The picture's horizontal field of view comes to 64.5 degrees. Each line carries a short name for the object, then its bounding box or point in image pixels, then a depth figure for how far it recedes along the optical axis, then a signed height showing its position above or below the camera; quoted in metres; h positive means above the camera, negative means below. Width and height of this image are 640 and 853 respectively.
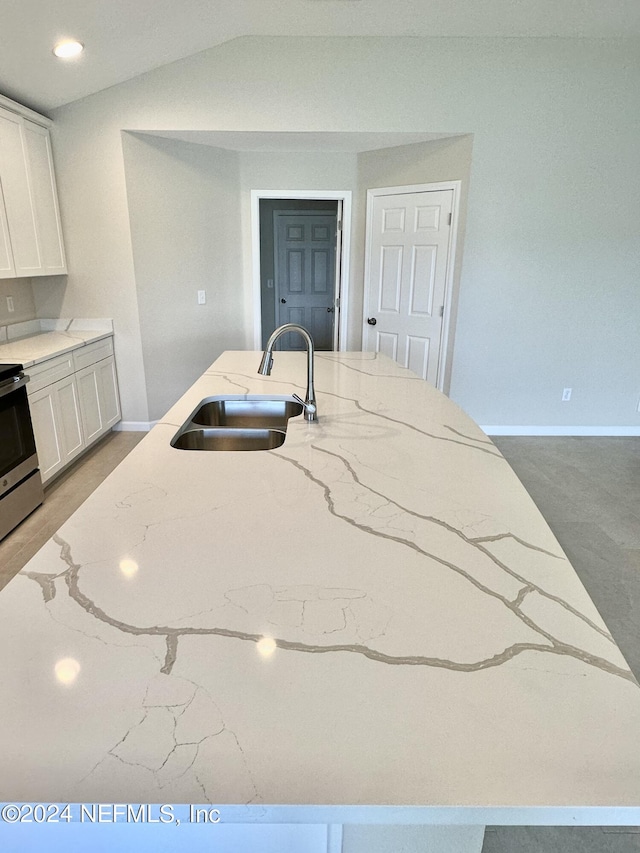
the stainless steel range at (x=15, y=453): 2.60 -1.00
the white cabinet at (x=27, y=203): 3.18 +0.36
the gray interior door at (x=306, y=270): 5.89 -0.07
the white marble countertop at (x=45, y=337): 3.11 -0.55
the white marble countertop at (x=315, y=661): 0.60 -0.57
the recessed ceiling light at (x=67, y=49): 2.89 +1.16
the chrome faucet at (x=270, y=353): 1.64 -0.29
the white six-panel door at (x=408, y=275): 4.11 -0.08
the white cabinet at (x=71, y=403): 3.07 -0.94
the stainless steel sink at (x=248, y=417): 1.94 -0.62
